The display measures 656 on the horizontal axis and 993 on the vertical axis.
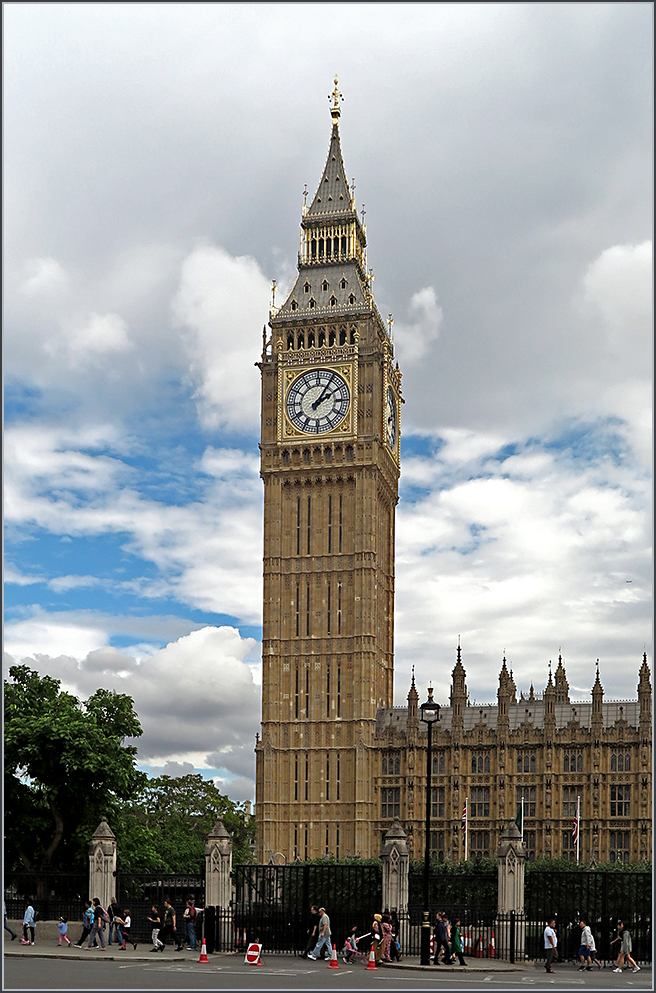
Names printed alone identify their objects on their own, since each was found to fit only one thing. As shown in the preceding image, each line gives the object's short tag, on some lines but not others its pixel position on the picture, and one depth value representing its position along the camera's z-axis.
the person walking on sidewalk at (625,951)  31.83
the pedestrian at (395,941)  31.78
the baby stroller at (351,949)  31.52
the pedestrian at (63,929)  33.66
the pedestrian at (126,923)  33.62
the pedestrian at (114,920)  34.06
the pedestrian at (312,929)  31.88
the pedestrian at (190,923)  33.19
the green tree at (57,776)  41.97
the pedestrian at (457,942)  31.73
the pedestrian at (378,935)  30.50
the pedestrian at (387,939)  30.88
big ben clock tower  85.75
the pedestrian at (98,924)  32.84
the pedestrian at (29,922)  34.06
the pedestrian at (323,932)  31.27
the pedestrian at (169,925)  33.01
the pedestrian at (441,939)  31.45
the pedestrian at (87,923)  33.00
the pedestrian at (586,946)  31.70
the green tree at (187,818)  75.94
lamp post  30.36
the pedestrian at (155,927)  32.34
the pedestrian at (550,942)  30.75
